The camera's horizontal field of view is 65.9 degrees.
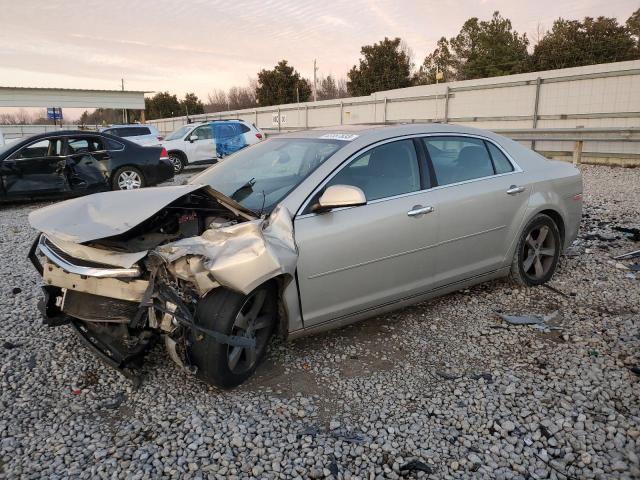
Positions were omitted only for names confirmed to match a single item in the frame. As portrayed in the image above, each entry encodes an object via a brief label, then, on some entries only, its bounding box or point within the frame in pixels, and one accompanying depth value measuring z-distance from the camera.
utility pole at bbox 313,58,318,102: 56.00
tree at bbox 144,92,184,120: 60.56
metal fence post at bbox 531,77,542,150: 16.58
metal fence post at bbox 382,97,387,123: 21.91
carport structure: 35.97
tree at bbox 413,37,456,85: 39.12
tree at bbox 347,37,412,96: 39.66
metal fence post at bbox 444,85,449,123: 19.48
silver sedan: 2.86
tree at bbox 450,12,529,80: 33.16
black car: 9.35
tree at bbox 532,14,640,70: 26.72
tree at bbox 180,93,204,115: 58.22
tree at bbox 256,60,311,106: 47.69
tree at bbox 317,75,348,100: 61.00
